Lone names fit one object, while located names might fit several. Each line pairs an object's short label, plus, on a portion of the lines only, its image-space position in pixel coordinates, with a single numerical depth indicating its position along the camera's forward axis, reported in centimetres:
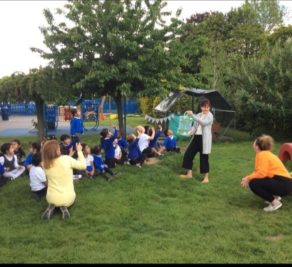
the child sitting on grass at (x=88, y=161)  669
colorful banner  1164
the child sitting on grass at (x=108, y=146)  730
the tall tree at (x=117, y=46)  981
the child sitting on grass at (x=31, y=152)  684
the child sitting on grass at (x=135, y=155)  775
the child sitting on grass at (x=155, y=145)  854
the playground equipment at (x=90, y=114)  1695
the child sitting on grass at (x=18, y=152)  694
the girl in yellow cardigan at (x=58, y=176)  493
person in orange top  513
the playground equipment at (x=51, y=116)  1578
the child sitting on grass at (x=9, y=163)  670
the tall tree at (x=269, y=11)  3769
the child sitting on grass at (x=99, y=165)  683
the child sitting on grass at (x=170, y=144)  921
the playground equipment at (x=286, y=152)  738
